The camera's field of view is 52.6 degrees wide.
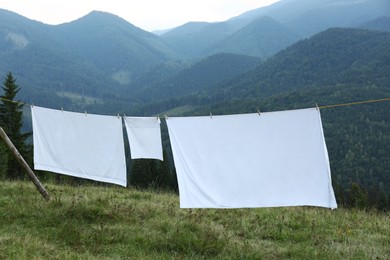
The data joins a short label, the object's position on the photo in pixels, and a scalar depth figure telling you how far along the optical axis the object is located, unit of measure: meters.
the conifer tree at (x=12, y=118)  36.91
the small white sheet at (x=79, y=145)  8.94
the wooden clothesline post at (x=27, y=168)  8.39
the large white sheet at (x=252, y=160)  6.83
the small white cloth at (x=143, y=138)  8.52
